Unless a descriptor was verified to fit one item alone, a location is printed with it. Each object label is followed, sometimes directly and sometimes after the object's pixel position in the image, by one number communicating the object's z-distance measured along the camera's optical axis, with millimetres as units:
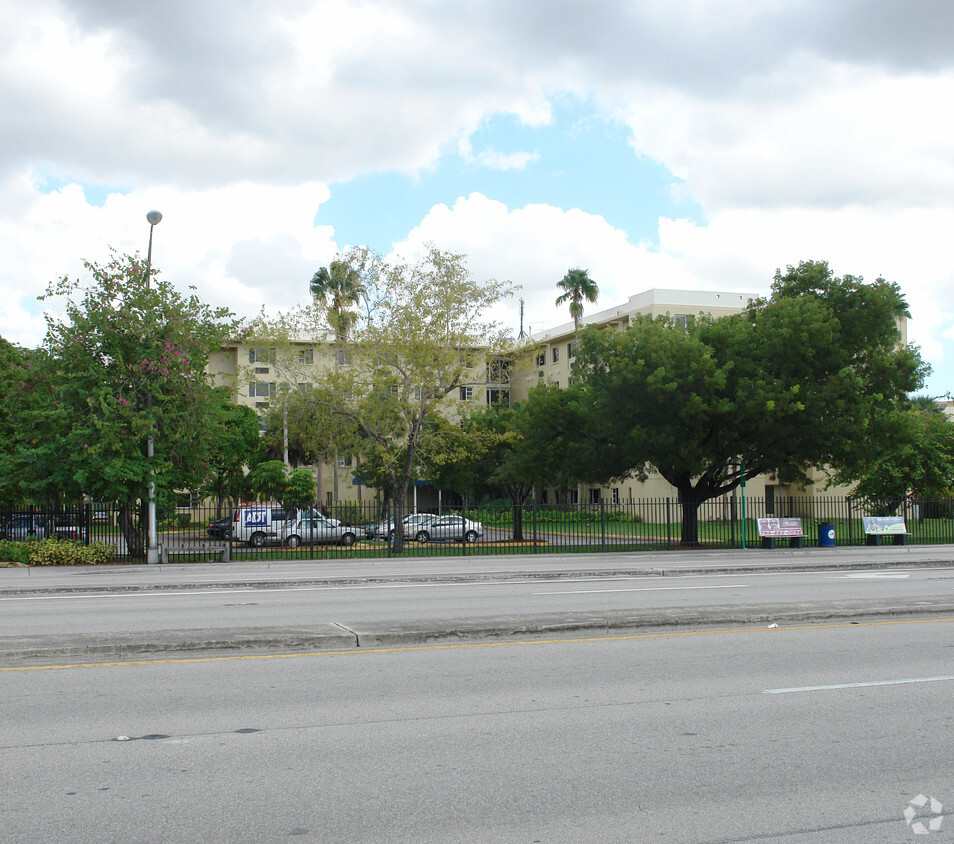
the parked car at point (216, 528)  40734
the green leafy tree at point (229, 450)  29047
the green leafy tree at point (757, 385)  31812
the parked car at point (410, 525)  38812
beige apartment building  32844
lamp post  27081
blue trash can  34062
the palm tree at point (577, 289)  68625
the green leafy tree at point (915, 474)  45281
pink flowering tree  26453
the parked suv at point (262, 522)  32344
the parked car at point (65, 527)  28828
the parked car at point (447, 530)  37762
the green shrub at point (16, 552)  27188
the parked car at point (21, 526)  29094
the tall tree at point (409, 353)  31734
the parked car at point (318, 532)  34875
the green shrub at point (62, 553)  27016
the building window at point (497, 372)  33562
